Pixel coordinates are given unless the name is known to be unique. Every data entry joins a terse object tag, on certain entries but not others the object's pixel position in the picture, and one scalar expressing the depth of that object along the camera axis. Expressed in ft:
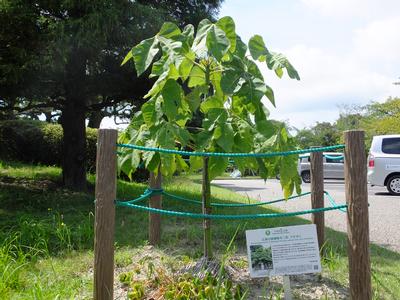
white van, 39.40
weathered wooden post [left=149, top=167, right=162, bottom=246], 15.56
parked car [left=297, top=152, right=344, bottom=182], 69.04
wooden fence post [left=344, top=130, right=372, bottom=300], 9.12
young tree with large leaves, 9.63
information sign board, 9.41
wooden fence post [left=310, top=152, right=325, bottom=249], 13.78
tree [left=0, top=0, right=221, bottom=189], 20.65
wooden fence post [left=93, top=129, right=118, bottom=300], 9.32
